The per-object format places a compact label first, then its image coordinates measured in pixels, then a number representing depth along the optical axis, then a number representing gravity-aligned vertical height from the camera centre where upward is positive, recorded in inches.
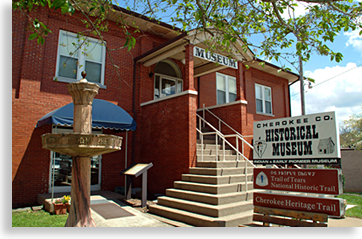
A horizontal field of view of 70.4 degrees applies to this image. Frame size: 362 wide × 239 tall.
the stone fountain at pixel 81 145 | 176.7 +4.3
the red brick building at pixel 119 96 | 345.4 +84.7
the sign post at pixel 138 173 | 308.8 -26.2
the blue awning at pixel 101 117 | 302.1 +43.4
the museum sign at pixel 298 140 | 202.7 +11.7
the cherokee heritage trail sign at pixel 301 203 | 184.4 -38.3
